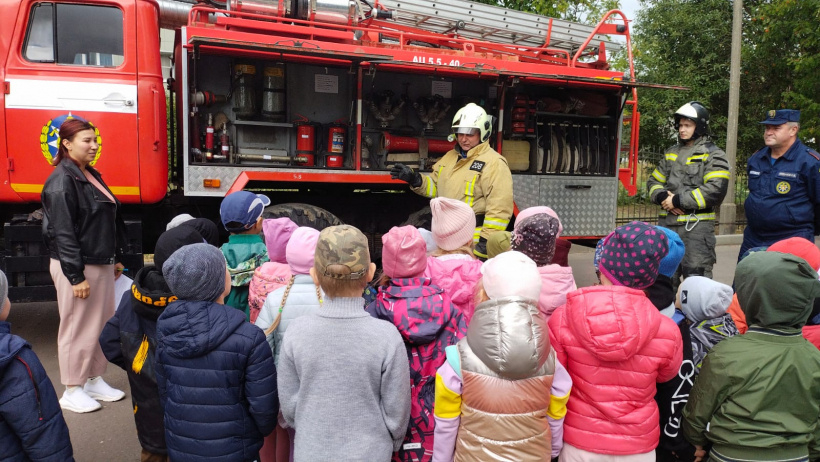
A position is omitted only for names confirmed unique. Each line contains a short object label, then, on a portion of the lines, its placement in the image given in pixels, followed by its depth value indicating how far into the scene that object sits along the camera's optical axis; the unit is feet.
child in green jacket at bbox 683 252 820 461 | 6.92
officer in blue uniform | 14.80
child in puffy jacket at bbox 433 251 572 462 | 6.39
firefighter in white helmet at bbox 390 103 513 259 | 14.56
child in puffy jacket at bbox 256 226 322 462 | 8.27
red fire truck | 15.40
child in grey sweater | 6.53
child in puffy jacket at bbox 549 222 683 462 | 6.87
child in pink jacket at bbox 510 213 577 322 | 9.16
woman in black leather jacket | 11.67
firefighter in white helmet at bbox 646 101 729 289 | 15.37
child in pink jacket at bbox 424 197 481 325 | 9.09
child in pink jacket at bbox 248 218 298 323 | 9.16
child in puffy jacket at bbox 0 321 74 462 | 6.53
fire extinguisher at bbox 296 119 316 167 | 18.40
